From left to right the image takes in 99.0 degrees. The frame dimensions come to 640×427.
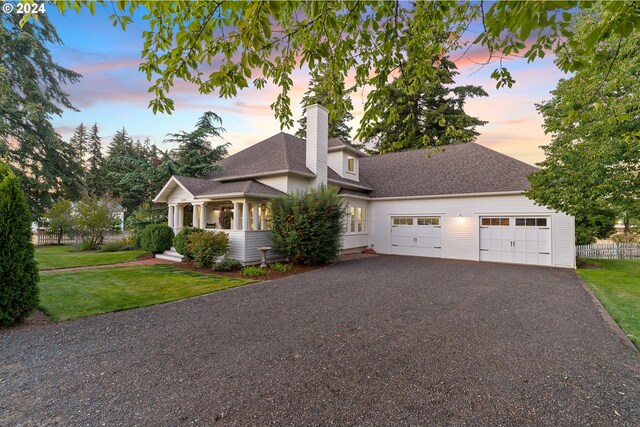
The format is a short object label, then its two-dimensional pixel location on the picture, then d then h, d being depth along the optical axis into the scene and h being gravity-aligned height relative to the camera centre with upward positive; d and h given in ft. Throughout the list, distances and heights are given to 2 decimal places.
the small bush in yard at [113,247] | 53.41 -5.73
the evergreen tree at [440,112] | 87.76 +35.72
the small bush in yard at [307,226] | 36.52 -0.92
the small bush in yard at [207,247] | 35.35 -3.66
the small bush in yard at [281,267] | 34.12 -6.14
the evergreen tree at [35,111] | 49.29 +19.88
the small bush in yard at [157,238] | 44.42 -3.17
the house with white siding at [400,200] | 39.81 +3.14
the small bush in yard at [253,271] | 31.94 -6.23
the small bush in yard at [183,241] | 38.42 -3.15
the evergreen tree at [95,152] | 131.54 +33.50
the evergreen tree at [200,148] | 51.62 +13.98
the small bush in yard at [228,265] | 34.04 -5.82
